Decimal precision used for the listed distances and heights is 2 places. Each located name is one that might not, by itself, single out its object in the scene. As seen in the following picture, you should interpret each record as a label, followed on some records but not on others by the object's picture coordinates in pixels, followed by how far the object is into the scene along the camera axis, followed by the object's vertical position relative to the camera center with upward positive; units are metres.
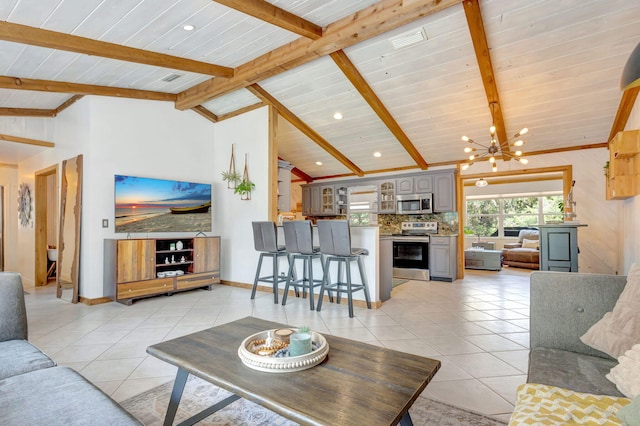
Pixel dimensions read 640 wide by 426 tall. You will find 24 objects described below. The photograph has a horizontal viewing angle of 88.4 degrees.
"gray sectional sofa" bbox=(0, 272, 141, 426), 1.10 -0.66
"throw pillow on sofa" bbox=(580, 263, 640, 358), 1.40 -0.50
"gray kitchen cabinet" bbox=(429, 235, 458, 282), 6.29 -0.80
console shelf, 4.36 -0.69
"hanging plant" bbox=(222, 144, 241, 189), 5.59 +0.72
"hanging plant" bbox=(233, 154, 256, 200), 5.37 +0.52
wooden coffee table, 1.12 -0.65
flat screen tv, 4.68 +0.21
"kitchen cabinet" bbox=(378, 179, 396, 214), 7.30 +0.46
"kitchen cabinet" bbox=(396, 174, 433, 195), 6.88 +0.69
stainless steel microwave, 6.82 +0.28
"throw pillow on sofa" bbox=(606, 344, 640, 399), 1.20 -0.61
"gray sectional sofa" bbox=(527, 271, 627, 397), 1.50 -0.56
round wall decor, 5.99 +0.29
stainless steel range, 6.53 -0.71
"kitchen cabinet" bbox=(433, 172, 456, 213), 6.58 +0.49
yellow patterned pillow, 1.07 -0.67
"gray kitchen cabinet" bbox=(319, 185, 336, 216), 8.15 +0.43
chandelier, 4.60 +1.11
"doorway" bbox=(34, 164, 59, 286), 5.71 -0.13
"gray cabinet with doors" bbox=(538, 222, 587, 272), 4.22 -0.42
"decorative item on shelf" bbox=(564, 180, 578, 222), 4.81 +0.14
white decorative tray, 1.40 -0.62
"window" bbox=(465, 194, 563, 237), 9.65 +0.09
